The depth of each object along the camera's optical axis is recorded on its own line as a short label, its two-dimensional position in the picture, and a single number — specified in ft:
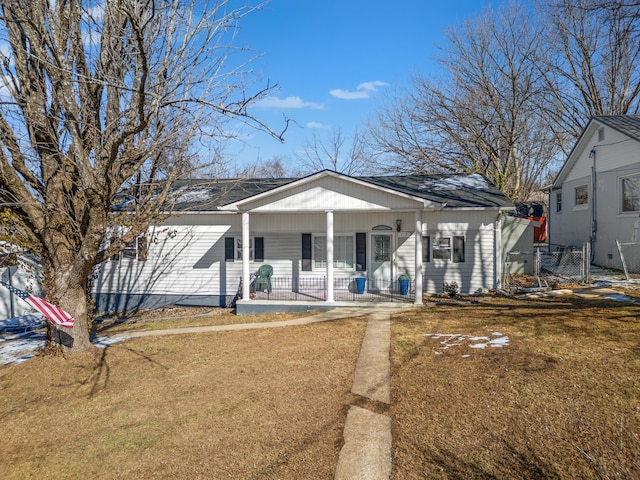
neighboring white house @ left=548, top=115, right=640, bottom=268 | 51.13
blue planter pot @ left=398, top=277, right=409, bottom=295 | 46.73
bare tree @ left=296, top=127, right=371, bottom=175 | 98.34
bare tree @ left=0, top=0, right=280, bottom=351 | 24.86
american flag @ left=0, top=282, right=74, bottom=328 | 25.66
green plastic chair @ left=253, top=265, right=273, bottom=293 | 48.67
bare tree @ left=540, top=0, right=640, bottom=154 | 88.17
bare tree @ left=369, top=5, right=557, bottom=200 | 81.76
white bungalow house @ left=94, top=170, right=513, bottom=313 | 46.60
